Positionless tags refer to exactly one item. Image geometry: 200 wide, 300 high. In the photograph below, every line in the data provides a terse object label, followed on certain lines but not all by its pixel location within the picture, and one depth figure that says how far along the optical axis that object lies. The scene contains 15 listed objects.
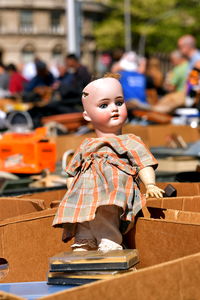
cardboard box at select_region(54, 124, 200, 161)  7.79
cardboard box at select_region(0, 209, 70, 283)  3.29
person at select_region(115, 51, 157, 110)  12.41
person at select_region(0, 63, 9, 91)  19.15
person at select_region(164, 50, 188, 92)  12.63
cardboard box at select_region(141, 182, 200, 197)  3.98
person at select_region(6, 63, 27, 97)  19.43
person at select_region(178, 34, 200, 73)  11.07
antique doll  3.25
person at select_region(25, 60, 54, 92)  15.53
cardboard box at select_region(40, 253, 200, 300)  2.41
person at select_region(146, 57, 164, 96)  17.94
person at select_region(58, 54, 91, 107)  12.38
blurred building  77.25
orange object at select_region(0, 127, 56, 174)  6.88
